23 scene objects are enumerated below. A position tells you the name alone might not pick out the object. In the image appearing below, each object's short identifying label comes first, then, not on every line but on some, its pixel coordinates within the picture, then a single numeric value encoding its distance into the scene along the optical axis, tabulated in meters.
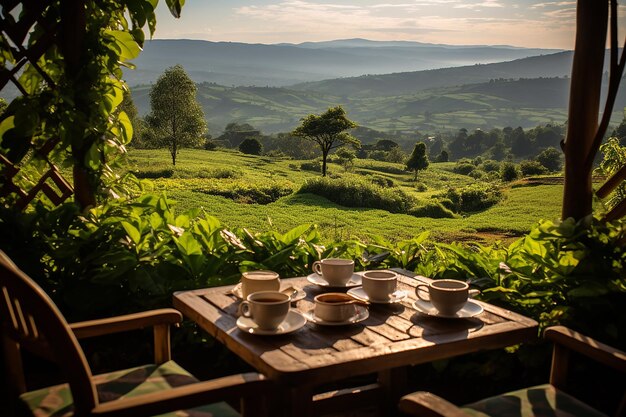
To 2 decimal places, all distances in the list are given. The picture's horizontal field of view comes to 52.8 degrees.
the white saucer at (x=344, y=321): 1.43
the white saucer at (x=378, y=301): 1.61
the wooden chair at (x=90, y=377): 1.09
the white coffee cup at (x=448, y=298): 1.49
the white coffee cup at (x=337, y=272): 1.75
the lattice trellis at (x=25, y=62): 2.50
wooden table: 1.23
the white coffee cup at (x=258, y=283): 1.59
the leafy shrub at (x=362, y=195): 17.34
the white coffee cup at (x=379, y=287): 1.60
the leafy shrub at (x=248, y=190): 16.97
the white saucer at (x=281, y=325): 1.37
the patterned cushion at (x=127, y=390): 1.32
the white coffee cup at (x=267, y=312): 1.35
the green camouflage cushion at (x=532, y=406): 1.39
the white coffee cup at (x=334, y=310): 1.43
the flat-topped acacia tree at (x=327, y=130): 27.31
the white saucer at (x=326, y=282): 1.77
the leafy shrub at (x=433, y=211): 16.89
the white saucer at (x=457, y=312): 1.50
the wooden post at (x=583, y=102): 2.10
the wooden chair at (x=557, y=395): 1.38
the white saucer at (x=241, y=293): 1.65
